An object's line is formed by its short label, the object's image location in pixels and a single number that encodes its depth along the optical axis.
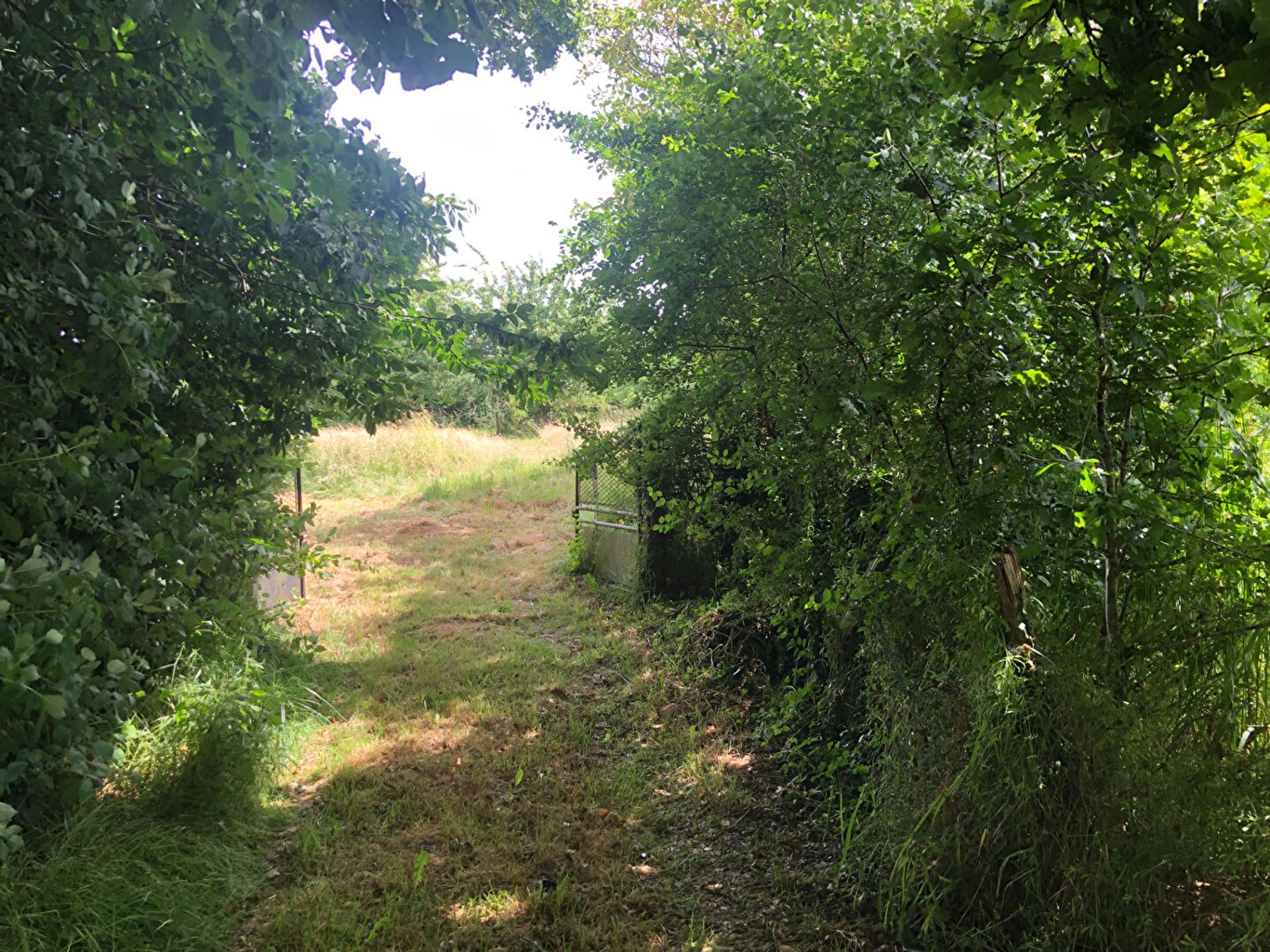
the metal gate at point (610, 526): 8.72
